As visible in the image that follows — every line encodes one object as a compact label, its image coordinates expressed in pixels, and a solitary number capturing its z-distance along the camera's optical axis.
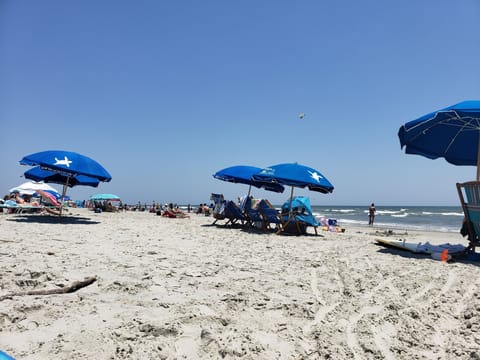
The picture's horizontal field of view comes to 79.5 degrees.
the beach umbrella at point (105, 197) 23.91
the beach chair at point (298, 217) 8.17
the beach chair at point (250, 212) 8.88
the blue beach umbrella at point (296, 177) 7.66
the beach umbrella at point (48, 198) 11.01
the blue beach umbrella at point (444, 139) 5.38
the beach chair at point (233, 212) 9.46
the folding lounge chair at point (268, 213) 8.26
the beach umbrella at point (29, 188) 18.50
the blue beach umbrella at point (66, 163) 8.48
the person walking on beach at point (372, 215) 20.05
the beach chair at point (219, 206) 9.91
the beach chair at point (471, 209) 4.66
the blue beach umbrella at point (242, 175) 9.83
